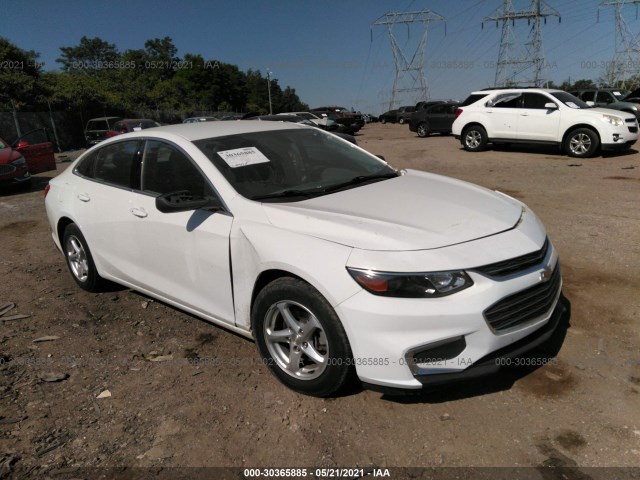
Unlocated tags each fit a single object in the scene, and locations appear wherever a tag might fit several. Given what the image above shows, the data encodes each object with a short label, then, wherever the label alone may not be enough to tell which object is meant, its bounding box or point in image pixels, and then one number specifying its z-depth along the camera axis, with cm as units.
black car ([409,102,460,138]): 2220
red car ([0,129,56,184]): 1085
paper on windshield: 333
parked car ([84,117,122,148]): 2034
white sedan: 243
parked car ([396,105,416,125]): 4366
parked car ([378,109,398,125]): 4839
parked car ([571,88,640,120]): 1800
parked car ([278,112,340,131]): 2128
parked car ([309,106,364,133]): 2829
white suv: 1154
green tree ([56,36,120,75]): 9008
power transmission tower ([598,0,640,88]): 5200
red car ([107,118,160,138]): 1855
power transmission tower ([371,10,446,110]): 5619
